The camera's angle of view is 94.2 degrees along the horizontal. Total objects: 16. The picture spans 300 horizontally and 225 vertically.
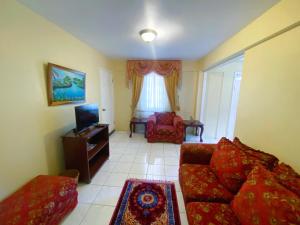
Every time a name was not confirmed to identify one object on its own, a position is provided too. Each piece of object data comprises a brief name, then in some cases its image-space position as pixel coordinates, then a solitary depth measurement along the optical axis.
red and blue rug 1.56
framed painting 1.96
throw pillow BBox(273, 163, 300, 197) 1.02
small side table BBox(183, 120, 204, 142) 3.89
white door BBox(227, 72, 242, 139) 3.97
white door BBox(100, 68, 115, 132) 3.81
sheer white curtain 4.47
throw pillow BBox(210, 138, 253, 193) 1.37
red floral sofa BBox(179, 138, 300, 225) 0.92
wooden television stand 2.07
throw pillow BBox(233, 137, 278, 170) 1.35
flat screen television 2.18
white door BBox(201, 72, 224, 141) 4.06
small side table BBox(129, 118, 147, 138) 4.21
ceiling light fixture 2.17
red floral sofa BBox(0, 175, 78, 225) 1.17
